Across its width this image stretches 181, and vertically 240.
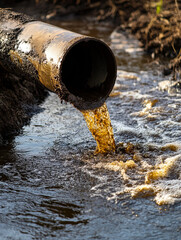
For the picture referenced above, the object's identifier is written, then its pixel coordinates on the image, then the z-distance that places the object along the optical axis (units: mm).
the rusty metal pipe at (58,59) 7770
